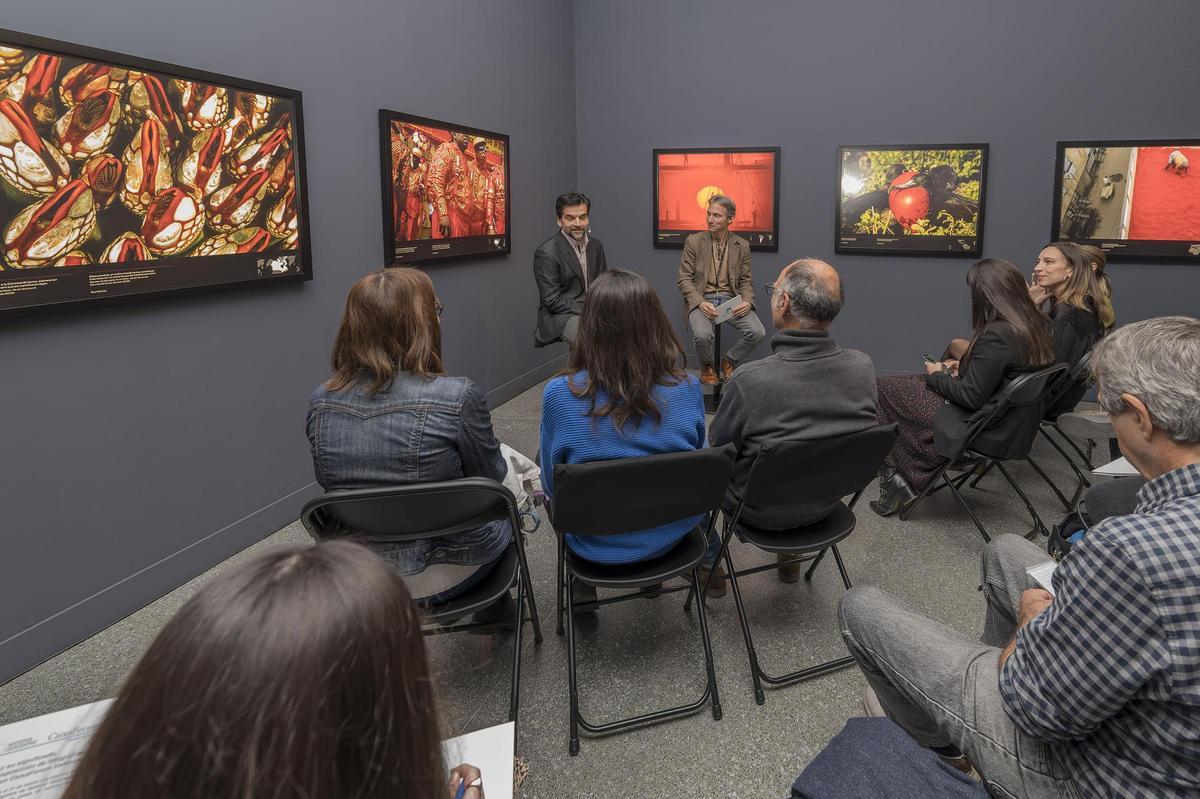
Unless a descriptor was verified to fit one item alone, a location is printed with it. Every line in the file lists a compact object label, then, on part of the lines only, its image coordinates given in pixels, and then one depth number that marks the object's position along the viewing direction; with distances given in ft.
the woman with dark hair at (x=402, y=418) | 6.55
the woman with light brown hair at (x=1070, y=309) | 12.46
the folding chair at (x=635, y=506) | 6.37
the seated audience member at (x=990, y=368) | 10.61
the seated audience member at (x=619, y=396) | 7.01
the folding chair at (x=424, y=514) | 5.79
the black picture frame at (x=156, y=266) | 7.74
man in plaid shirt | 3.45
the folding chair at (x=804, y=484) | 7.28
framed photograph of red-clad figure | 13.91
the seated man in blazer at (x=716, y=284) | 19.51
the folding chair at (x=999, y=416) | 10.25
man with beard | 17.49
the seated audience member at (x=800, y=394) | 7.89
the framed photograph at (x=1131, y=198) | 17.51
